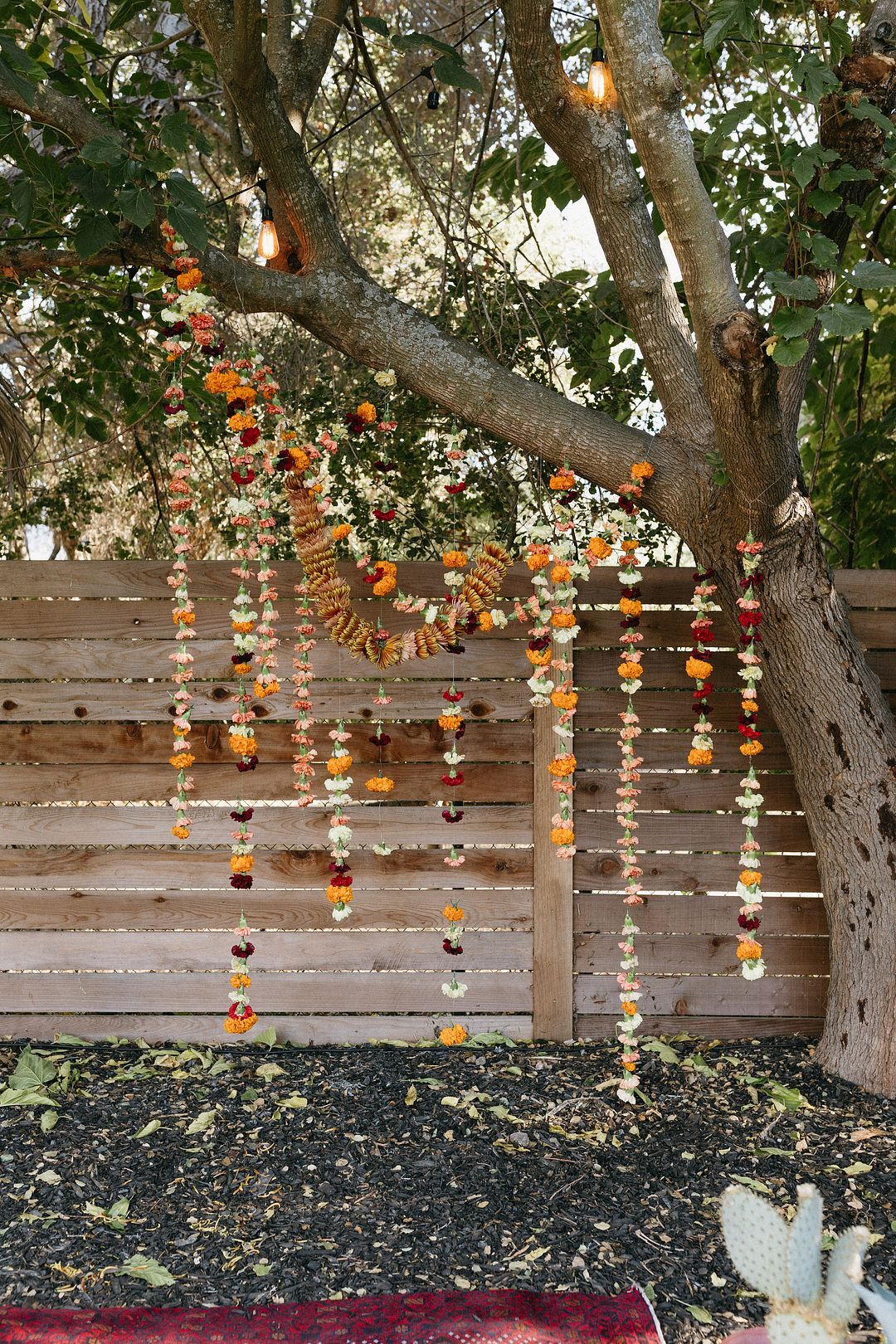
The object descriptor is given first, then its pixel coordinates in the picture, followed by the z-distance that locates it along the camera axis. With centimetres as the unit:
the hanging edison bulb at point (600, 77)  257
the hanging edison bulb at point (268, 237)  259
